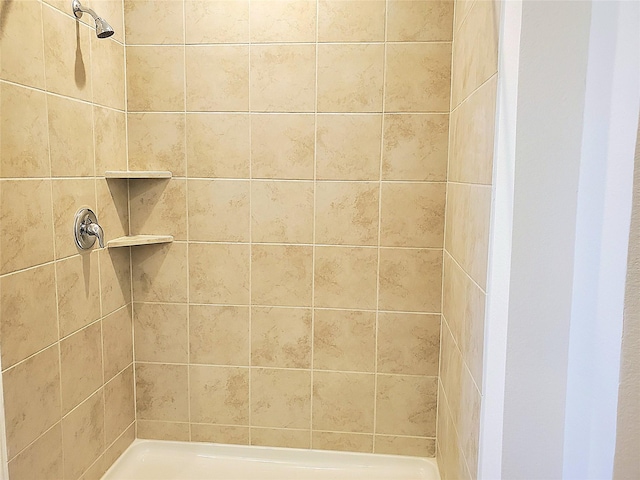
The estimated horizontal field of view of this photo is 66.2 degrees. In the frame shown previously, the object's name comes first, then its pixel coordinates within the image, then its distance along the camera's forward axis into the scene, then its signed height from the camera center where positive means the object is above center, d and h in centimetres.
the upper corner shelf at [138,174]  165 +5
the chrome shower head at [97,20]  140 +48
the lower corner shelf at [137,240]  166 -18
